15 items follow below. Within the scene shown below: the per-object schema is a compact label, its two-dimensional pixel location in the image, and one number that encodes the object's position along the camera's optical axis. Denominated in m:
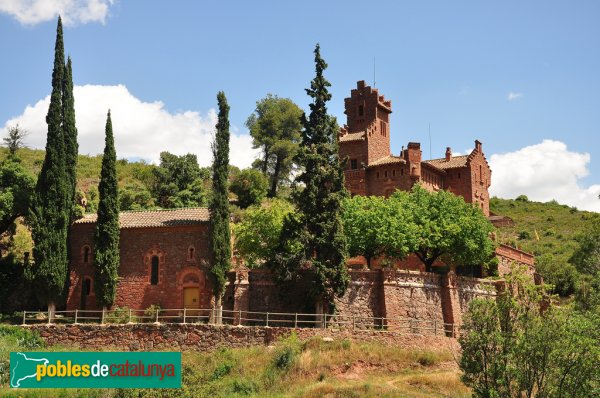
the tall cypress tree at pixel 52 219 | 42.09
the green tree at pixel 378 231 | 44.88
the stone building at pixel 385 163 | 56.94
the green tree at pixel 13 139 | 72.62
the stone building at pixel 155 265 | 44.34
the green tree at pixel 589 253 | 54.68
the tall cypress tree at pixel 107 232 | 42.69
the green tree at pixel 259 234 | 47.00
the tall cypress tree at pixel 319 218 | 41.03
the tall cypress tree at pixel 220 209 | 41.72
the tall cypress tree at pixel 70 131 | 45.09
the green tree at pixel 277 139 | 81.81
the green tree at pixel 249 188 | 73.06
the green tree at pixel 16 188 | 48.69
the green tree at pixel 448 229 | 46.88
